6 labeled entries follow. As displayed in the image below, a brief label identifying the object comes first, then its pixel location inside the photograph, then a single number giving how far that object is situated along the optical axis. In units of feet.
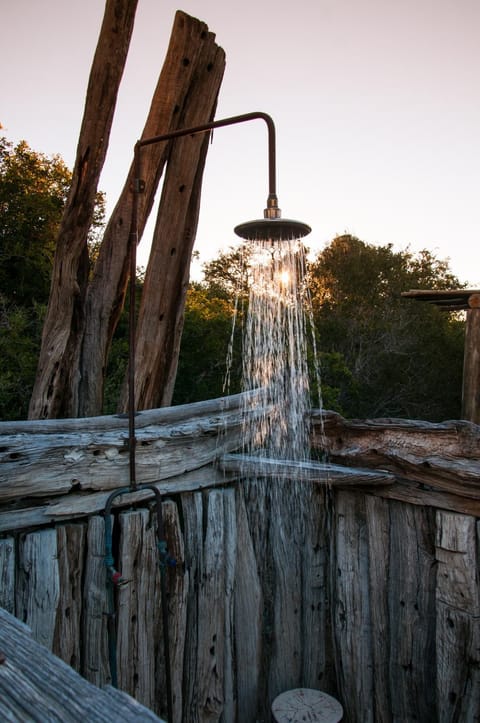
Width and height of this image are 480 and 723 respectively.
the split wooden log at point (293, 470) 8.97
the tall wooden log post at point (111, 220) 8.77
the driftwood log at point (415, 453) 7.87
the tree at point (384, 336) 45.37
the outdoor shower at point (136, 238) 7.22
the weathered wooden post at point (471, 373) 20.12
